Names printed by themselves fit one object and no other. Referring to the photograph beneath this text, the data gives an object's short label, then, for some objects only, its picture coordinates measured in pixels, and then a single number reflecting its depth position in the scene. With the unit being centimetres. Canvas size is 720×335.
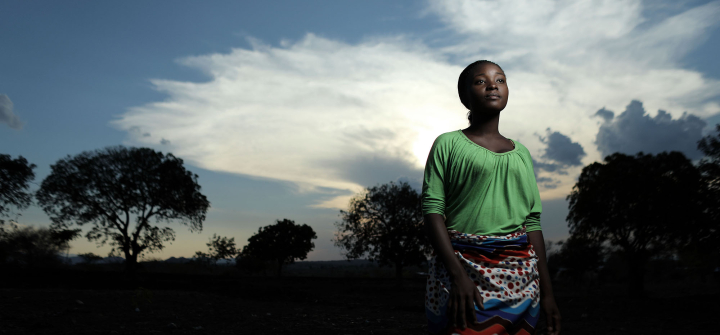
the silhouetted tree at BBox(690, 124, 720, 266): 1138
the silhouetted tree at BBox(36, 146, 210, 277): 2850
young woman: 182
